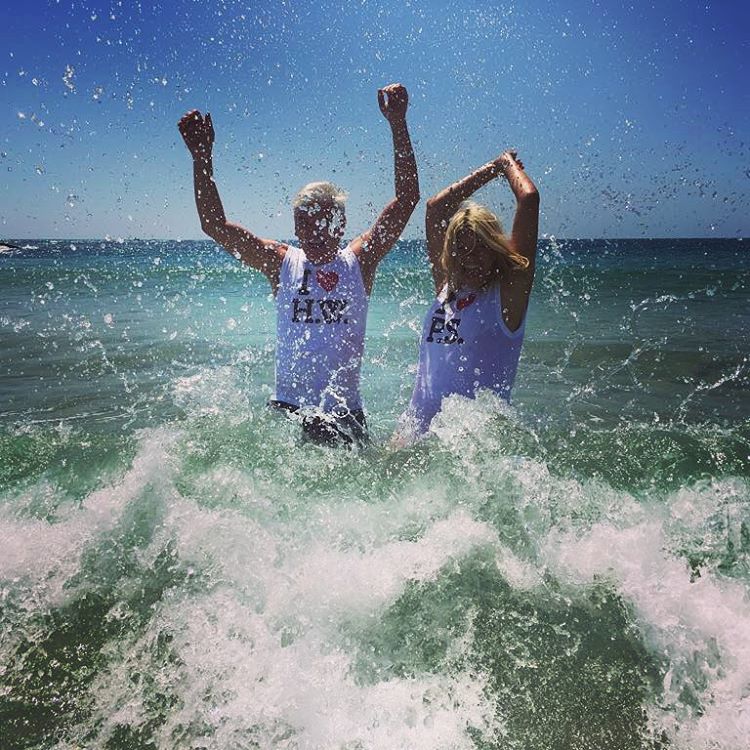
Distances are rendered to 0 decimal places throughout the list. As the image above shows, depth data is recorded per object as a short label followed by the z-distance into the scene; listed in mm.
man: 3891
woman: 3396
